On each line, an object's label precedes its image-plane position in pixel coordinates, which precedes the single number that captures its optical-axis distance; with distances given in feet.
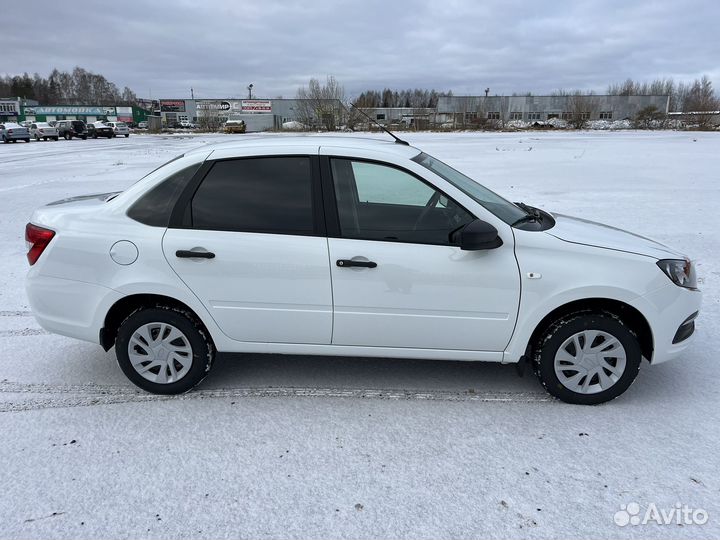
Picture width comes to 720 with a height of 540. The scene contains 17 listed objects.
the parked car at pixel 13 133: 131.79
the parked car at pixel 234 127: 213.46
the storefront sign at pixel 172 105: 352.49
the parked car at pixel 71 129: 151.43
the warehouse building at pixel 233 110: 292.40
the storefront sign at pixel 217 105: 301.94
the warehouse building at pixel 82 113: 307.17
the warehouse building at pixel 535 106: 310.45
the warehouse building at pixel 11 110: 309.01
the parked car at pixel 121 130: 174.70
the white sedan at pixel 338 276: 11.18
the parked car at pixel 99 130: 158.10
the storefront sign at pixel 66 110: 320.91
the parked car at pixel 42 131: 142.61
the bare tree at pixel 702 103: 199.62
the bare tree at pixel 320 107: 209.35
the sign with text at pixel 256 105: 322.34
